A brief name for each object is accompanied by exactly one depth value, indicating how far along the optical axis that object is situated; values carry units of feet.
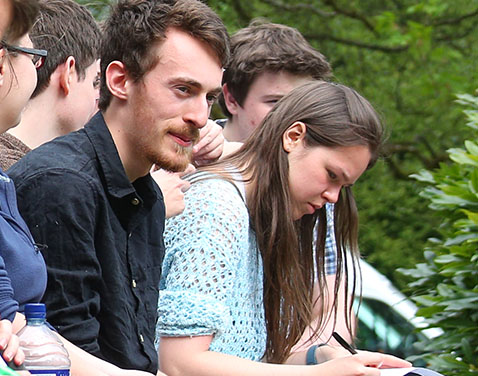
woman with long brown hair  20.81
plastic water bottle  13.92
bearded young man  16.79
